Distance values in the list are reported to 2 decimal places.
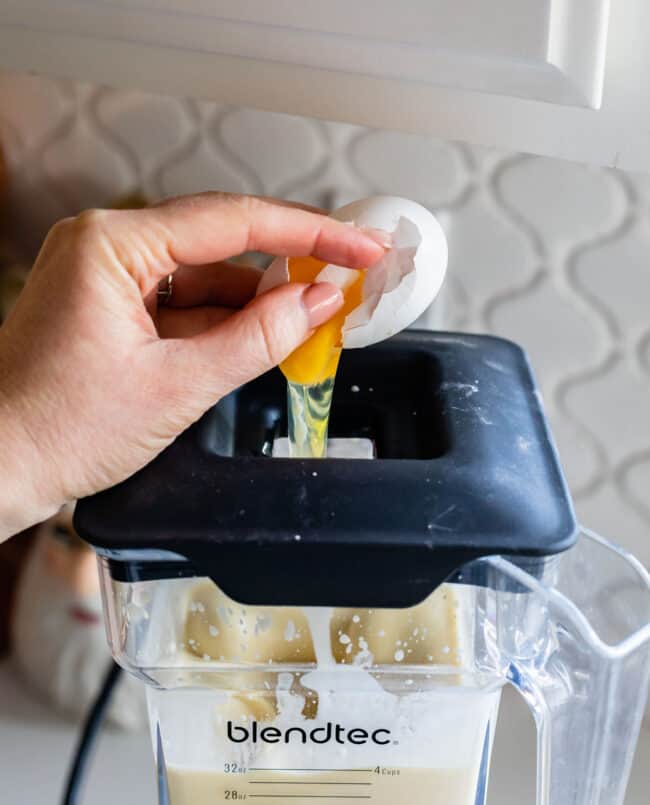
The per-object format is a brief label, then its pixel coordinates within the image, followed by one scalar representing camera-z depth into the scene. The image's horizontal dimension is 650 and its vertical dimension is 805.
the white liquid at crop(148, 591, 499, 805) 0.46
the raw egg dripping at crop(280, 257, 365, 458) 0.45
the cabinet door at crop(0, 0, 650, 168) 0.44
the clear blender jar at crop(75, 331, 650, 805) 0.41
